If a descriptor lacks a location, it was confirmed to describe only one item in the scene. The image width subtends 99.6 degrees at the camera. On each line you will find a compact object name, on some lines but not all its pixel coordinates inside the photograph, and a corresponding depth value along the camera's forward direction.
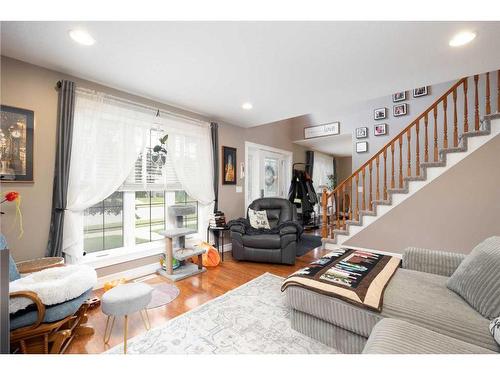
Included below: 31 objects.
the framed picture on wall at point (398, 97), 3.96
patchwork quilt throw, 1.36
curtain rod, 2.27
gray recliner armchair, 3.05
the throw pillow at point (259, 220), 3.55
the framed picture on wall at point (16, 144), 1.83
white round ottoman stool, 1.46
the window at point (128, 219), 2.52
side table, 3.32
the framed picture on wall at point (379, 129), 4.17
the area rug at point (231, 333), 1.47
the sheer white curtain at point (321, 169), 6.61
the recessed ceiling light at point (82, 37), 1.55
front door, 4.60
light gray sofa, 0.98
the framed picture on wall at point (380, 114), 4.18
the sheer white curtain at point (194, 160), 3.03
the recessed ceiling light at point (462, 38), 1.62
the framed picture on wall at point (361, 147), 4.38
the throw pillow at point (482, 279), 1.13
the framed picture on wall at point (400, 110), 3.97
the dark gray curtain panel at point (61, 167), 2.06
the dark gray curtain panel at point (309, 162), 6.07
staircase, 2.75
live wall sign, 4.81
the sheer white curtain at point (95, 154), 2.19
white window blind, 2.72
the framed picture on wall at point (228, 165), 3.75
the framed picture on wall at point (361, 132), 4.39
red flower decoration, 1.66
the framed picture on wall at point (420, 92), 3.77
